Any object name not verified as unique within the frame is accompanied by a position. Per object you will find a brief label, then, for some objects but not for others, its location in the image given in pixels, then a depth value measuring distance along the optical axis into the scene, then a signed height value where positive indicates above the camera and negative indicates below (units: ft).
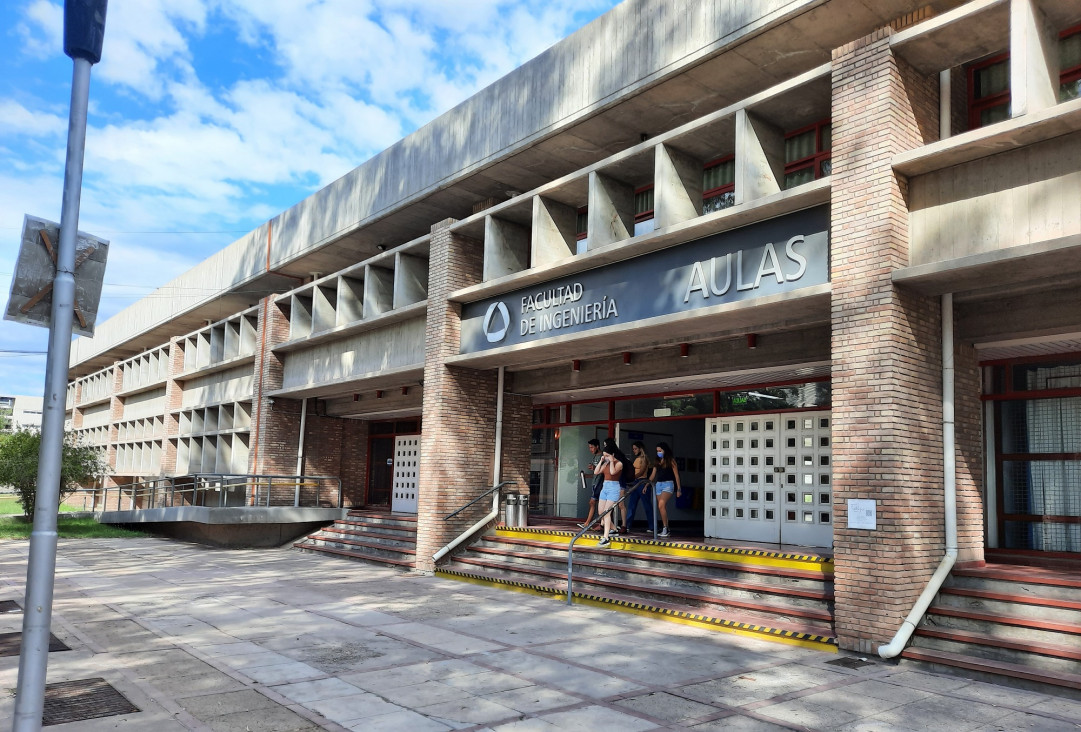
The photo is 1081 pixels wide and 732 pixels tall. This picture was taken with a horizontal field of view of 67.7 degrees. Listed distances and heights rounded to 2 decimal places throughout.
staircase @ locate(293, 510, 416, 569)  57.21 -6.64
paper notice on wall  29.19 -1.79
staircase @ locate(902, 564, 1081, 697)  24.93 -5.36
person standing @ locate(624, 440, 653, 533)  45.96 -1.31
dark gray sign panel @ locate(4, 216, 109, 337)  15.80 +3.40
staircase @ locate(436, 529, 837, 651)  32.37 -5.79
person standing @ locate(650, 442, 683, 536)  44.44 -0.98
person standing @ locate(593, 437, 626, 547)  43.96 -0.86
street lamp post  14.75 +1.05
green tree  84.64 -2.05
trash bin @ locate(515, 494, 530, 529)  53.06 -3.68
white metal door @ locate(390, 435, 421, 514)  71.46 -1.74
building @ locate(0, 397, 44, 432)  314.80 +14.89
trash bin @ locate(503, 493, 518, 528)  53.26 -3.65
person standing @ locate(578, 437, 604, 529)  47.20 -1.51
